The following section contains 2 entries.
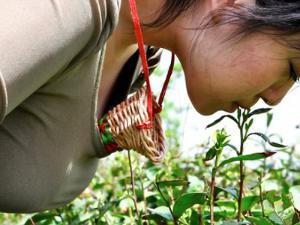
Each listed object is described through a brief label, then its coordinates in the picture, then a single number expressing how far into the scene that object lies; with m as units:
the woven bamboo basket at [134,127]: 1.08
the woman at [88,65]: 0.89
